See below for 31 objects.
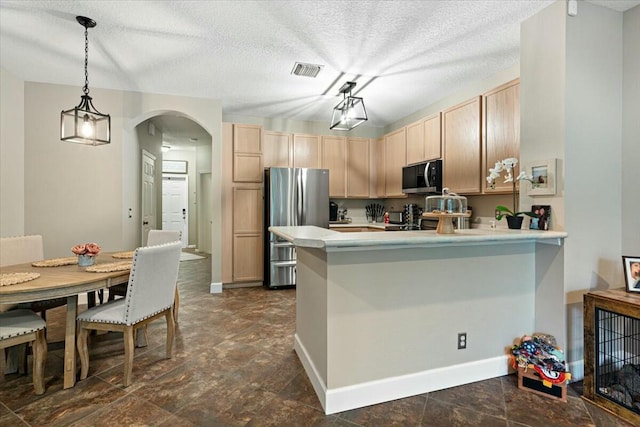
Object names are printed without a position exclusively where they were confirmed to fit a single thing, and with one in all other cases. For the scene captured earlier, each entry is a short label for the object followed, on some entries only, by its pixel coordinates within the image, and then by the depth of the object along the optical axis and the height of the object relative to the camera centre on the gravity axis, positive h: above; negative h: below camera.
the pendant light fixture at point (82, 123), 2.47 +0.71
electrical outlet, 2.14 -0.88
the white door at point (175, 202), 8.55 +0.25
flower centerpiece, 2.48 -0.33
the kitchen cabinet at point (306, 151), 5.00 +0.97
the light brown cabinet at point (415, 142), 4.21 +0.96
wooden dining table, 1.90 -0.49
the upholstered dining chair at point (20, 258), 2.29 -0.43
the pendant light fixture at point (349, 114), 3.34 +1.07
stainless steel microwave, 3.84 +0.44
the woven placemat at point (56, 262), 2.55 -0.43
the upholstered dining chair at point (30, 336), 1.96 -0.79
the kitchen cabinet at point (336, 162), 5.15 +0.82
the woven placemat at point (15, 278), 1.97 -0.44
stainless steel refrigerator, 4.55 +0.04
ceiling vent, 3.25 +1.52
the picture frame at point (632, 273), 2.00 -0.39
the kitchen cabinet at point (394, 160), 4.64 +0.80
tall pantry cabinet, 4.61 +0.12
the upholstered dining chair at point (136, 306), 2.13 -0.68
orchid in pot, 2.32 +0.02
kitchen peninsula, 1.86 -0.62
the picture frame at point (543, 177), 2.18 +0.25
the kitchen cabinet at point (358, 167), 5.28 +0.75
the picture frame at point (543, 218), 2.22 -0.04
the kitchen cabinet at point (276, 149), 4.86 +0.97
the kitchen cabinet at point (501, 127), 2.85 +0.82
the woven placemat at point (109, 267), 2.33 -0.43
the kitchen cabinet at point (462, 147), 3.31 +0.72
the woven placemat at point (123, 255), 2.95 -0.42
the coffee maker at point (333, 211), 5.38 +0.01
